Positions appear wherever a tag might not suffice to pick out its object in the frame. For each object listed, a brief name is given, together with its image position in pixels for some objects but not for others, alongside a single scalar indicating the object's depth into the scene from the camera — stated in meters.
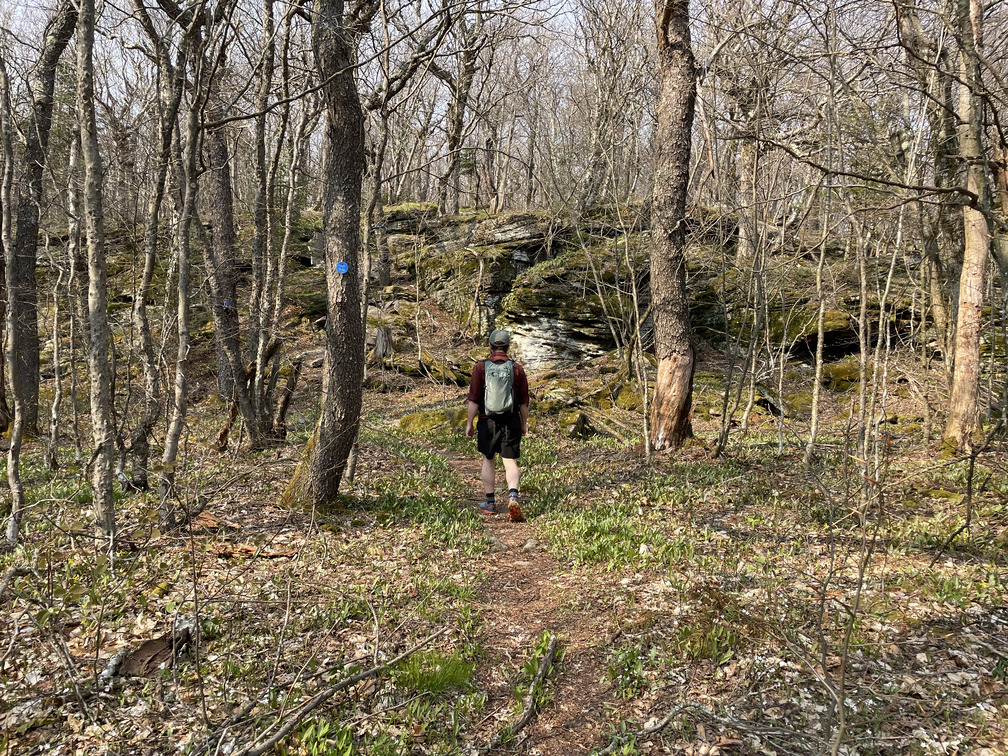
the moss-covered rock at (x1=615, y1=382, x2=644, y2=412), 13.88
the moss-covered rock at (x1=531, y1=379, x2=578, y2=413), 13.98
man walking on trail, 7.35
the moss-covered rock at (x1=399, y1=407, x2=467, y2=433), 13.05
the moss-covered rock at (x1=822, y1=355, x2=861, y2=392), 16.44
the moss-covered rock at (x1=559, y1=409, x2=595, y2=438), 12.49
